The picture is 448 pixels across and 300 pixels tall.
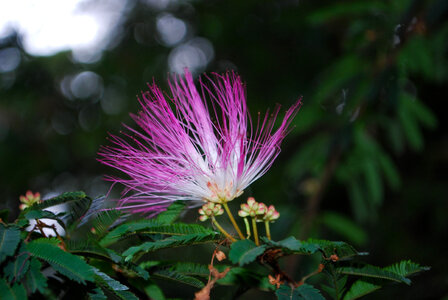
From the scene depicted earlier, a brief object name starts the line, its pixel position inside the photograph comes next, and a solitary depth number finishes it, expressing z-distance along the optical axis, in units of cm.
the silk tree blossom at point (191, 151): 40
